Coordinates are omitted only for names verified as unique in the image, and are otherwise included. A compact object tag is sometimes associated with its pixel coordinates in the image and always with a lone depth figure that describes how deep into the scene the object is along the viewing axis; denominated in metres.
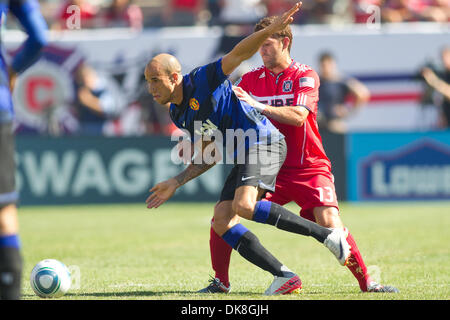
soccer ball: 14.01
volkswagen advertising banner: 33.47
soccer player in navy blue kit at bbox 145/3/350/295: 13.43
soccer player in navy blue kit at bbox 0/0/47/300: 9.96
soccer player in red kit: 14.30
